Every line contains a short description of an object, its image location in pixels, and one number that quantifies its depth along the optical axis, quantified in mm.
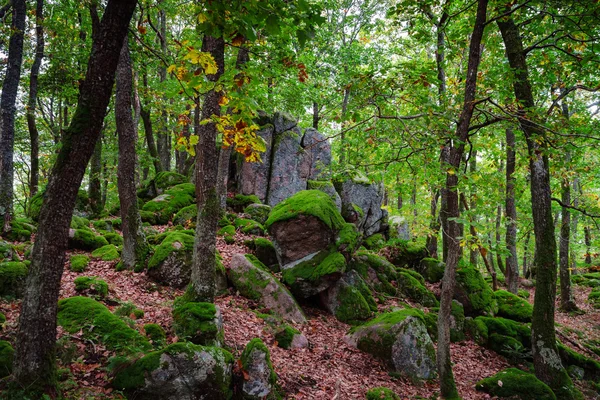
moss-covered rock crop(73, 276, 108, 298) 7152
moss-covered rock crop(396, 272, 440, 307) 12422
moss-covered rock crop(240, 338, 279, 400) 5719
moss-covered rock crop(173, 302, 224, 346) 6264
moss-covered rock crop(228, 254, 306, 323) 9195
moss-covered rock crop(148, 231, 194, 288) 8672
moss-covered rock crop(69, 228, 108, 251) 9820
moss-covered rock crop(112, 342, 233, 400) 4816
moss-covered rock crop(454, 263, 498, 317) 11995
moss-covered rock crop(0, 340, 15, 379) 4215
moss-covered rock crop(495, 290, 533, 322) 12205
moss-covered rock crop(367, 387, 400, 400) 6636
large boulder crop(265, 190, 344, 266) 10609
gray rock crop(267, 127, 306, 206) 16891
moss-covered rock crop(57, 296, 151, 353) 5488
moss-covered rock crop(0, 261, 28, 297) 6316
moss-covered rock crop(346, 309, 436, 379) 8172
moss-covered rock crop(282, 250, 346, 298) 9984
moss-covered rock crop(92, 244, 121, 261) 9477
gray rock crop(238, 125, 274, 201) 16391
